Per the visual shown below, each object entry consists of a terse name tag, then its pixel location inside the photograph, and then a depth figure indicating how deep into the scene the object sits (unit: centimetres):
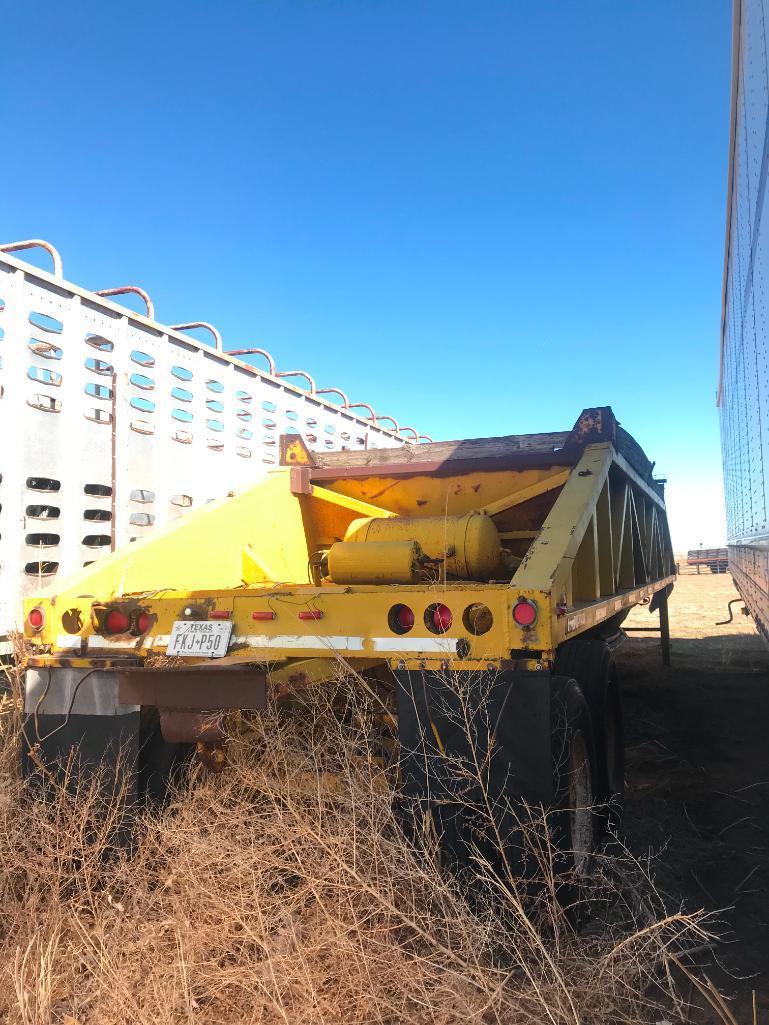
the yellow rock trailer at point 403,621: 273
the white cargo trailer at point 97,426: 518
